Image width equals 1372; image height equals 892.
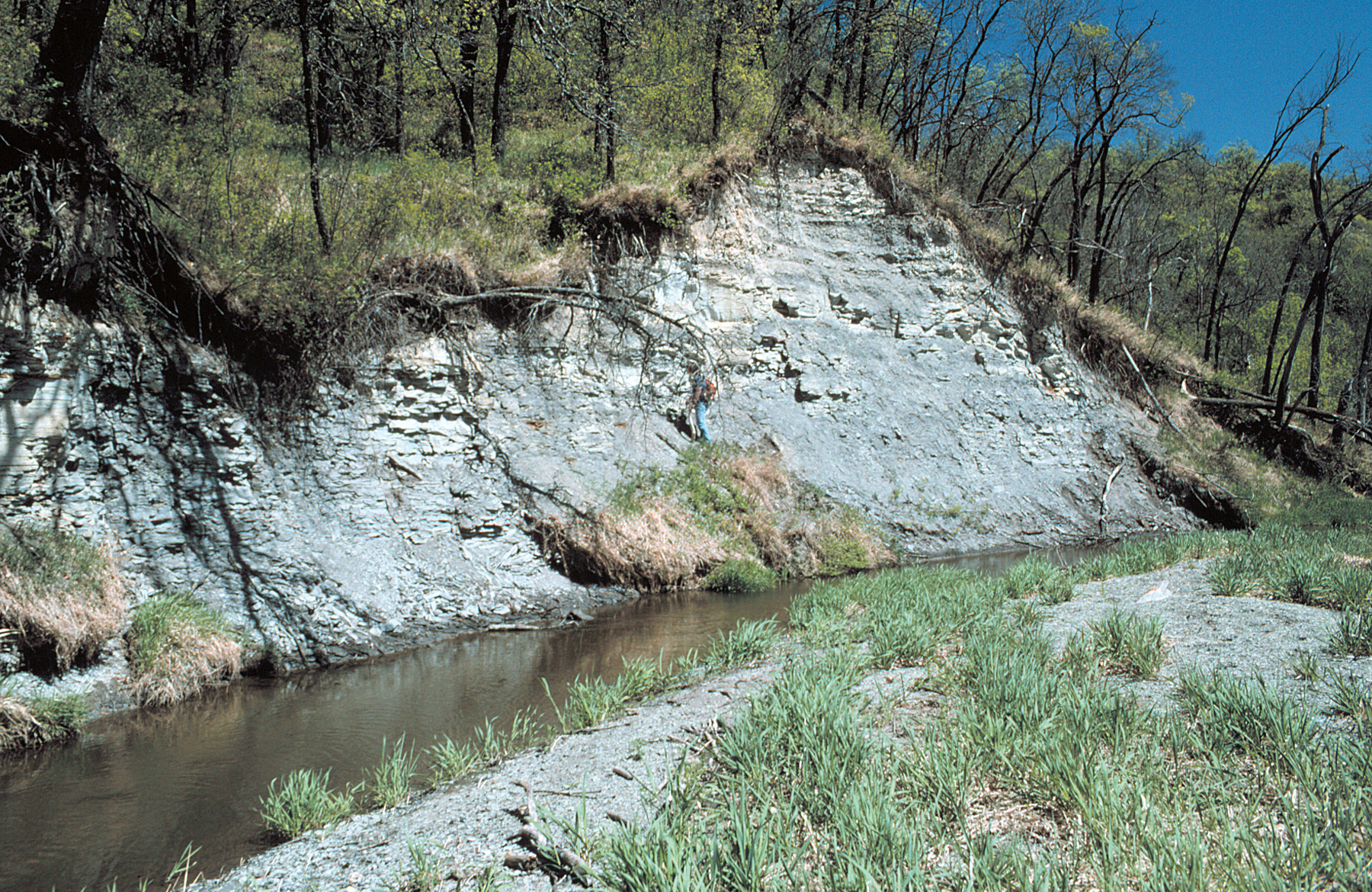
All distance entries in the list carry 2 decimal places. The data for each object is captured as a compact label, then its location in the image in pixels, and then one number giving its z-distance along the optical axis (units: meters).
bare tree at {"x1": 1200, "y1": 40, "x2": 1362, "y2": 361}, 18.84
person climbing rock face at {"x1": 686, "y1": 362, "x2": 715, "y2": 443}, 13.48
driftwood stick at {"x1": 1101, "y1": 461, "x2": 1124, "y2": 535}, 15.45
